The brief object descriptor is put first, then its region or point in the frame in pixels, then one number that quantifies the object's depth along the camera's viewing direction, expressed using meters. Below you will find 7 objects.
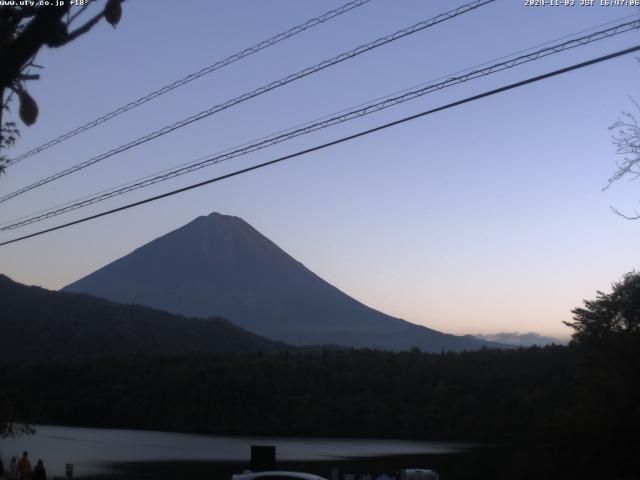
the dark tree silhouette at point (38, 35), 4.31
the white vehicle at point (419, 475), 27.72
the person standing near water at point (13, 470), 24.21
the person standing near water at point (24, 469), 23.52
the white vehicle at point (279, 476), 16.84
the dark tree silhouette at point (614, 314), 30.39
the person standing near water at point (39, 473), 22.83
